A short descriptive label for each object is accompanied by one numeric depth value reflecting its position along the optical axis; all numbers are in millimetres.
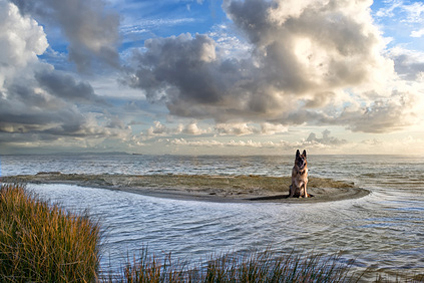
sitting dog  14852
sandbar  15750
